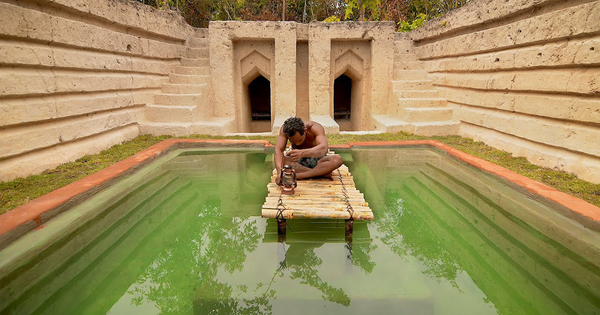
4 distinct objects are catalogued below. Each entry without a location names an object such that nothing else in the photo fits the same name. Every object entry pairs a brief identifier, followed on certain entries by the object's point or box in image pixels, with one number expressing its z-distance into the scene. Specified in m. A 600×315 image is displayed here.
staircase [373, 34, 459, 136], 8.13
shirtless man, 3.81
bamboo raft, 3.09
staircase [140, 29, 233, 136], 7.81
